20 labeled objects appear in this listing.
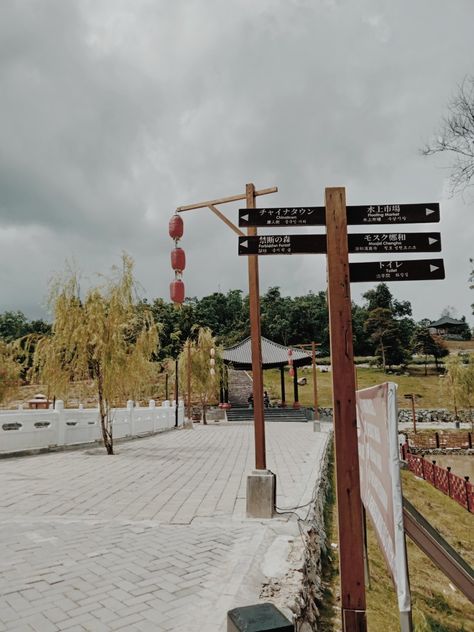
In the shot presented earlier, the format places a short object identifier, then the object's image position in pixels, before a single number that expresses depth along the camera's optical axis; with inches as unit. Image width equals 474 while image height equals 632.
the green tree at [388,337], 2122.3
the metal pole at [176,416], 906.1
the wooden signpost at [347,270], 116.6
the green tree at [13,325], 2792.8
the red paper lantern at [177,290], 304.9
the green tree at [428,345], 2150.6
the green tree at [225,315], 2792.8
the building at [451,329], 3152.1
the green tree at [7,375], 979.3
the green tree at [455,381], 1173.7
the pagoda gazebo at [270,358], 1167.0
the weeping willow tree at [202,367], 991.6
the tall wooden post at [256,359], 226.5
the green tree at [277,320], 2817.4
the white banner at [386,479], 84.5
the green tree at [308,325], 2839.6
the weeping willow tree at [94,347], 467.8
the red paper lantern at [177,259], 301.1
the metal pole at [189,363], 919.0
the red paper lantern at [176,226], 297.7
